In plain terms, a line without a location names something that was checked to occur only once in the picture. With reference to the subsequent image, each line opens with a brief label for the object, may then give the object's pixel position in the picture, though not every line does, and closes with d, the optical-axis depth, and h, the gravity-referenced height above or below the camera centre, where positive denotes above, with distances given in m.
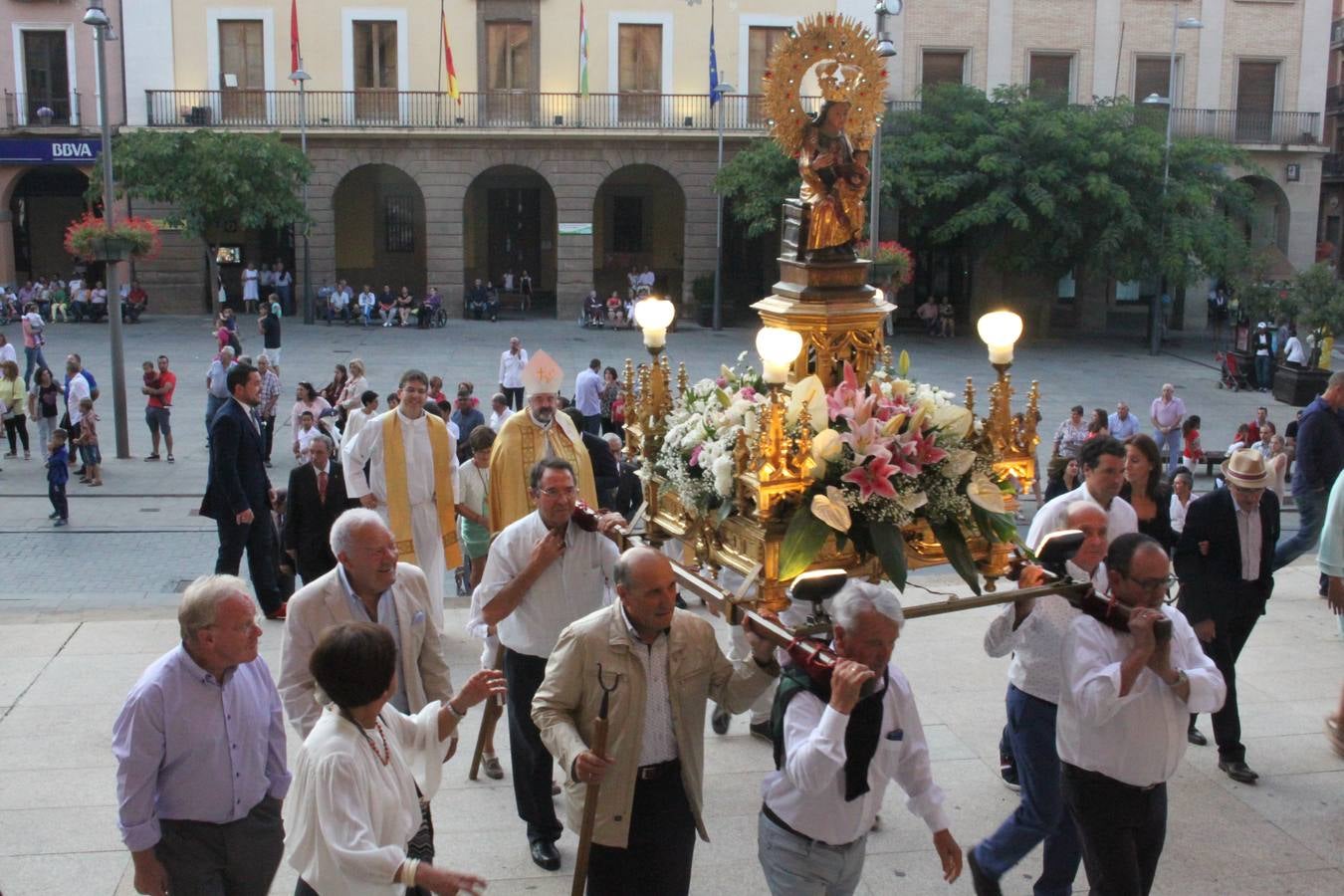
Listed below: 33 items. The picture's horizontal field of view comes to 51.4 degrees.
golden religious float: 4.73 -0.65
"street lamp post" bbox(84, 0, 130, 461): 18.08 -0.65
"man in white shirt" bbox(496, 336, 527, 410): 21.08 -1.85
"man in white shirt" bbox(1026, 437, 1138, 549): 5.92 -1.07
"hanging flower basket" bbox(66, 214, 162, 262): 18.77 +0.00
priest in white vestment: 8.44 -1.36
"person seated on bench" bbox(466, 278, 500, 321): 36.41 -1.55
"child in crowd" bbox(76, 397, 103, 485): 16.33 -2.40
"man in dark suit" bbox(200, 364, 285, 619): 9.34 -1.70
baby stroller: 26.94 -2.37
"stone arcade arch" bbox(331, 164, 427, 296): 39.62 +0.40
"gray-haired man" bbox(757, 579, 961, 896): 4.02 -1.54
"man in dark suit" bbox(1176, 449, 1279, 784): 6.89 -1.55
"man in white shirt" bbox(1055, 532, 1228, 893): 4.70 -1.59
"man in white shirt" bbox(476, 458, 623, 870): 5.78 -1.46
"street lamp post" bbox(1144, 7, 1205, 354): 30.92 +1.87
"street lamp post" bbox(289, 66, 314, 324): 34.47 +2.58
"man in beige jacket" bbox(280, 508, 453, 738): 5.00 -1.32
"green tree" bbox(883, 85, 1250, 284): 30.44 +1.36
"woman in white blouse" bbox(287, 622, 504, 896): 3.83 -1.54
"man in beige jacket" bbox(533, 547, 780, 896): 4.55 -1.53
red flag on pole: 33.62 +4.75
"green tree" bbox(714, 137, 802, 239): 31.31 +1.47
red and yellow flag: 33.62 +4.10
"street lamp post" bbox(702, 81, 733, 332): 33.84 -0.02
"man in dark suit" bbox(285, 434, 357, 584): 8.74 -1.71
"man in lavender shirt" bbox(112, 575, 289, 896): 4.30 -1.62
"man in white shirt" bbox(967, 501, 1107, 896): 5.30 -1.88
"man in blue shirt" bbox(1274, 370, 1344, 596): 10.02 -1.42
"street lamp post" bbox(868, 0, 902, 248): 19.31 +1.43
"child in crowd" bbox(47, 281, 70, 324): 34.31 -1.61
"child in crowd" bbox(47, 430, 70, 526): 14.09 -2.39
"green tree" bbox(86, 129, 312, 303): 31.52 +1.49
